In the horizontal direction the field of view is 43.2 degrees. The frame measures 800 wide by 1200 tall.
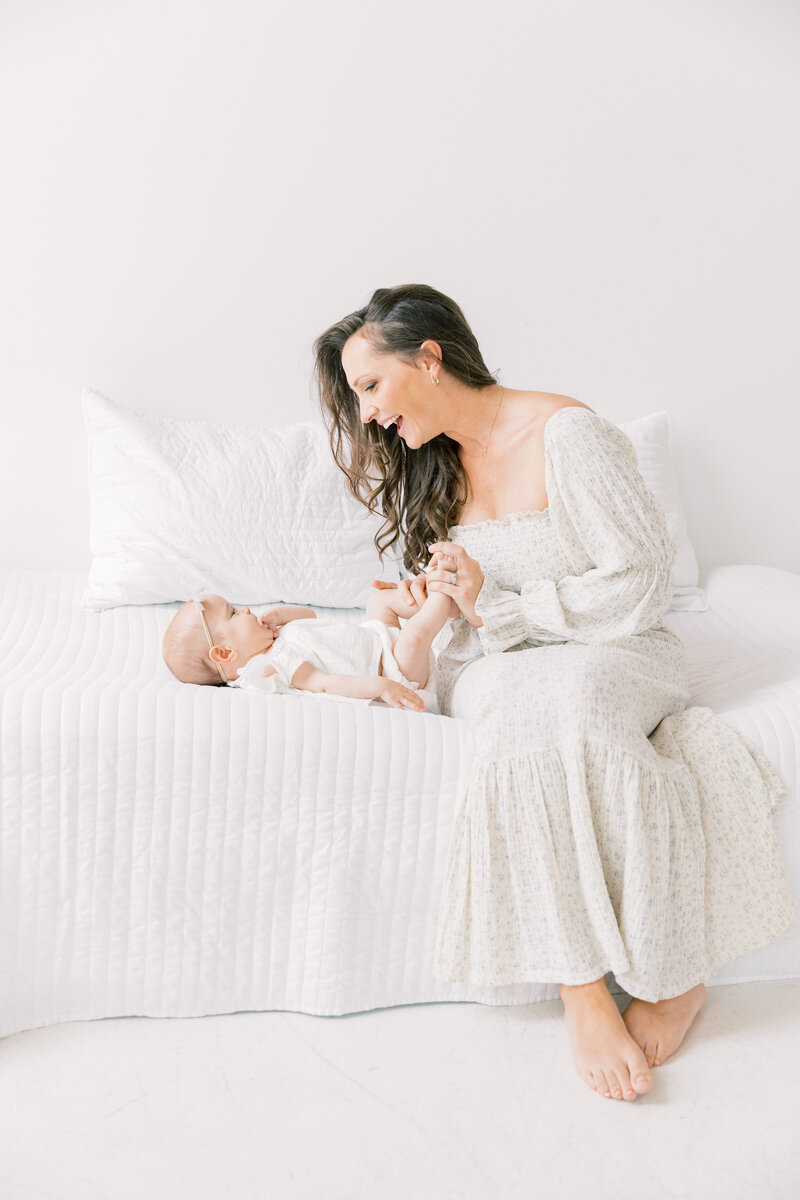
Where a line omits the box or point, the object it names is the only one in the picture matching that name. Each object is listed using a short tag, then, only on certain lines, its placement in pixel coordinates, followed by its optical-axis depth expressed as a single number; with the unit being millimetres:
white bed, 1463
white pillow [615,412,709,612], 2445
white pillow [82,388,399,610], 2170
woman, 1415
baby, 1691
